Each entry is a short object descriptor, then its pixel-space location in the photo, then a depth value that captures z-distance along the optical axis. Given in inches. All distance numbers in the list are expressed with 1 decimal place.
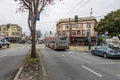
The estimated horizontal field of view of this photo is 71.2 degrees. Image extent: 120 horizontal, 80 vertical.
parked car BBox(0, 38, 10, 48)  749.1
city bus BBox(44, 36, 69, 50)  591.7
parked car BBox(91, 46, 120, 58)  372.9
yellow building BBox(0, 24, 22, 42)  1791.3
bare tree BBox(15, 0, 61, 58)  274.3
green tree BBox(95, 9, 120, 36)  589.7
